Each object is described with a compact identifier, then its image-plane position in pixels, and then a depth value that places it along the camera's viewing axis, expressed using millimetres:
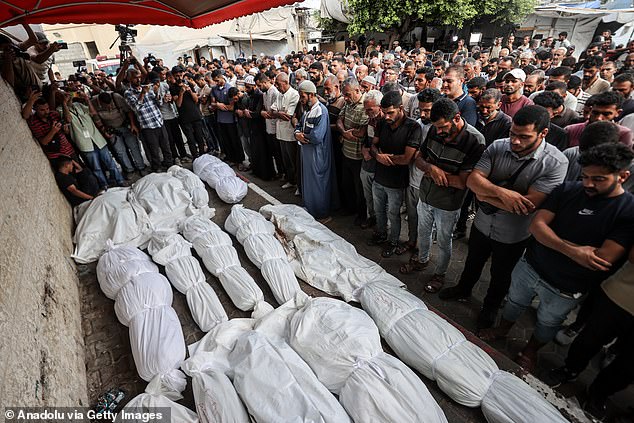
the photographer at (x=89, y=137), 4812
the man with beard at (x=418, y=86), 4036
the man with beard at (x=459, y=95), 3439
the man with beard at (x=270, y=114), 4977
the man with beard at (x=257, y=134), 5293
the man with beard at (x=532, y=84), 4262
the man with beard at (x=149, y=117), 5484
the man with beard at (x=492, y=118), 2953
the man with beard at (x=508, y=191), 2053
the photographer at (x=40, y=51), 4129
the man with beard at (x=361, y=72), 6383
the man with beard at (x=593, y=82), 4508
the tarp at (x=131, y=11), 2744
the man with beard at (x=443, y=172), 2514
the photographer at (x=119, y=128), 5484
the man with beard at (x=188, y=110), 5855
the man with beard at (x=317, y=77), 5445
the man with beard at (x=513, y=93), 3438
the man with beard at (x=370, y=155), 3223
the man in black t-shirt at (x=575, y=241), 1687
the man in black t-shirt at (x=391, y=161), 2990
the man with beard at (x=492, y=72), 6641
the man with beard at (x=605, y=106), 2516
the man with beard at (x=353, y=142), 3613
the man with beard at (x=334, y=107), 4246
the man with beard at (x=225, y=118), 5887
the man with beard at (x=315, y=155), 3932
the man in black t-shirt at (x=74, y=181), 3877
